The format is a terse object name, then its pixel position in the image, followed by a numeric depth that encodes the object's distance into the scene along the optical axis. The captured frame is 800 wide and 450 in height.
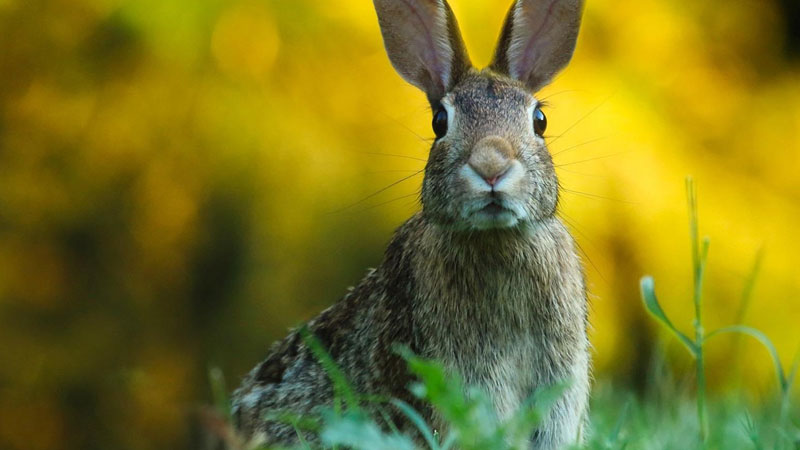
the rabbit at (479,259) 6.44
